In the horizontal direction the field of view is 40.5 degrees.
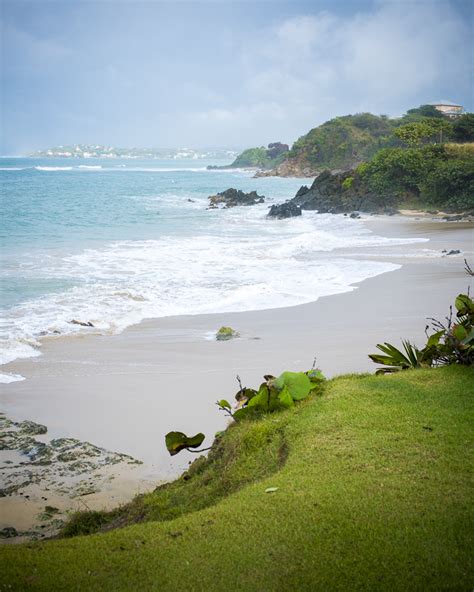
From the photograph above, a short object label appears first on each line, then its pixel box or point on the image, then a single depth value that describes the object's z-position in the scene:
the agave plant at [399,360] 7.65
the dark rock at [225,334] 12.30
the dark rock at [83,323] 13.70
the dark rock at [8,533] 5.65
